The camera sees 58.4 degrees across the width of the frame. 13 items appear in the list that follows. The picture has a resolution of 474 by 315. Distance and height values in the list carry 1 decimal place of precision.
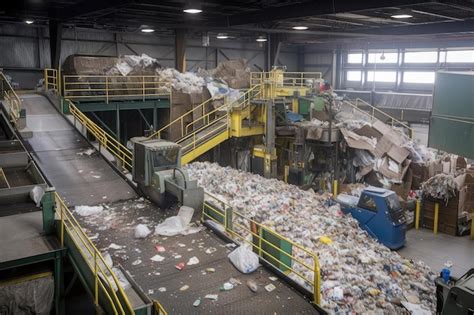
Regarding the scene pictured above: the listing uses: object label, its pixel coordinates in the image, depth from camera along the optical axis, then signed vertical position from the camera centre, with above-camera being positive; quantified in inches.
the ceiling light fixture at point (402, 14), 439.8 +81.4
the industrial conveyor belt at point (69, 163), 393.1 -82.2
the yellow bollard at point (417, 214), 526.9 -151.8
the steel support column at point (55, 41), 684.7 +68.7
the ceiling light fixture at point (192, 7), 436.5 +86.0
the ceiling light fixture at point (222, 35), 1044.2 +128.0
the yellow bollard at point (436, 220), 515.2 -154.4
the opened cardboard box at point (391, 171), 655.8 -123.1
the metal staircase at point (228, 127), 655.8 -64.0
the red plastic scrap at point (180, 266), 272.2 -114.7
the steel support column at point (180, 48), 868.0 +77.2
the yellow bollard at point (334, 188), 633.6 -145.6
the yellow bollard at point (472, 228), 495.2 -156.2
